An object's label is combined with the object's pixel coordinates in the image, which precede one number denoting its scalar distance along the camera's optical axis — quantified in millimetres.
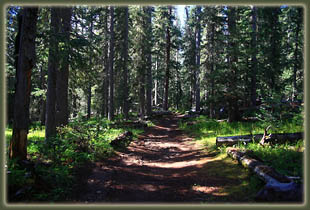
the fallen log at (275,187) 4270
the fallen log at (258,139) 8655
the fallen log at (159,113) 26891
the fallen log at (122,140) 10761
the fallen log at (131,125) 17462
